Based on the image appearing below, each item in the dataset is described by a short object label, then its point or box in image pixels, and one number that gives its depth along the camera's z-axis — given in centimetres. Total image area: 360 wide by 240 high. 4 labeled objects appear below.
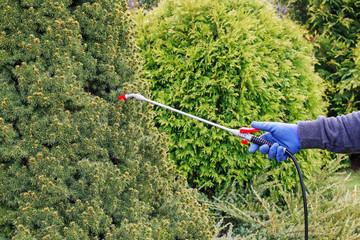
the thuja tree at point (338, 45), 1241
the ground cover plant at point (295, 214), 625
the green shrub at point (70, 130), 326
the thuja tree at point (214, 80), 755
